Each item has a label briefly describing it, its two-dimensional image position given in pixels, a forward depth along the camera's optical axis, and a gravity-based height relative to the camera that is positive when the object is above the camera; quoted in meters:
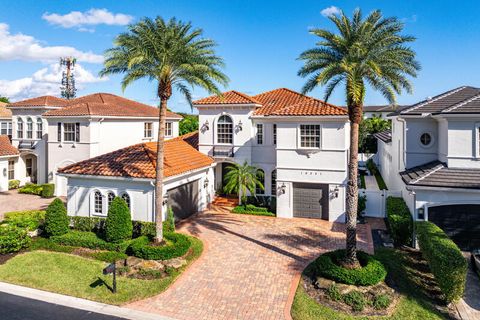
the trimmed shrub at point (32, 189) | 29.96 -2.63
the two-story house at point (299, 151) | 22.25 +0.51
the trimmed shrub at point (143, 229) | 18.40 -3.73
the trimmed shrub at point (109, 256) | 16.32 -4.56
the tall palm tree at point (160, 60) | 15.90 +4.58
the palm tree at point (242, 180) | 24.12 -1.47
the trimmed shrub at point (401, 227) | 17.58 -3.42
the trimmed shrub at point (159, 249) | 15.46 -4.06
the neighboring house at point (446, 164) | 16.89 -0.27
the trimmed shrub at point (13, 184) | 31.97 -2.32
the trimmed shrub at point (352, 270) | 12.81 -4.23
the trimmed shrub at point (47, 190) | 28.92 -2.59
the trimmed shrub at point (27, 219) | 18.69 -3.35
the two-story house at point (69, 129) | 27.91 +2.51
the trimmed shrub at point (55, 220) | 18.17 -3.18
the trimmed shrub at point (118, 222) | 17.42 -3.18
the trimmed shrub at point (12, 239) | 16.97 -3.95
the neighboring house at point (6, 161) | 30.95 -0.21
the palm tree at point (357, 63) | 13.82 +3.88
